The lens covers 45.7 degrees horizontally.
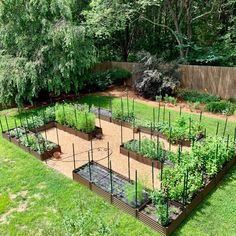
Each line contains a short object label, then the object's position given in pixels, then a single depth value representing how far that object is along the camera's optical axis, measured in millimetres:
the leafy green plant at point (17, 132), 7516
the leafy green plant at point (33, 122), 8073
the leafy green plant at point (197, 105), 9805
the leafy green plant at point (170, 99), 10328
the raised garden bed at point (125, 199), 4297
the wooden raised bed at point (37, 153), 6578
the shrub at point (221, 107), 9156
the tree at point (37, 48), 9812
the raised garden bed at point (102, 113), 8947
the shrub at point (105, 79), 12695
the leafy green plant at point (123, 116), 8438
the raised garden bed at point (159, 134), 6858
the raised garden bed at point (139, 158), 6015
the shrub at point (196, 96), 10414
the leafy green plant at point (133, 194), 4668
